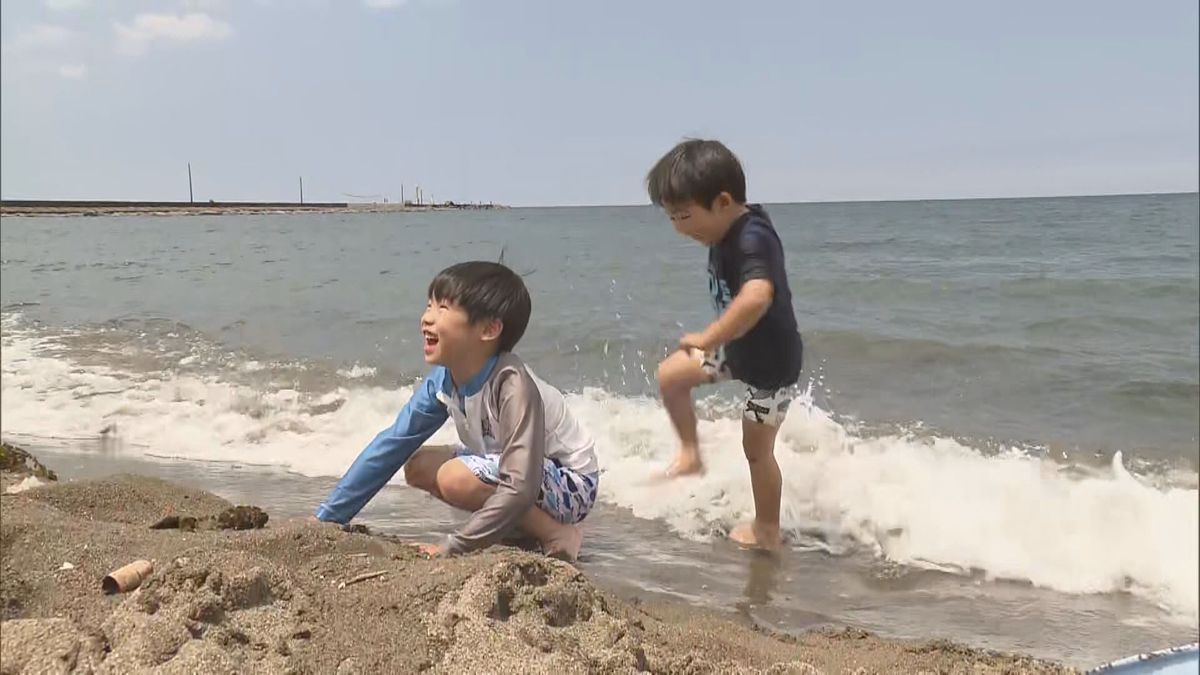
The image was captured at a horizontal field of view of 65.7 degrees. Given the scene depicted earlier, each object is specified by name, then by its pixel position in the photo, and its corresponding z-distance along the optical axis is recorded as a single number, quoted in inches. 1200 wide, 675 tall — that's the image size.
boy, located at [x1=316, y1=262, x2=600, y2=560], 102.7
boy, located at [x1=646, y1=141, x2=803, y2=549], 120.3
